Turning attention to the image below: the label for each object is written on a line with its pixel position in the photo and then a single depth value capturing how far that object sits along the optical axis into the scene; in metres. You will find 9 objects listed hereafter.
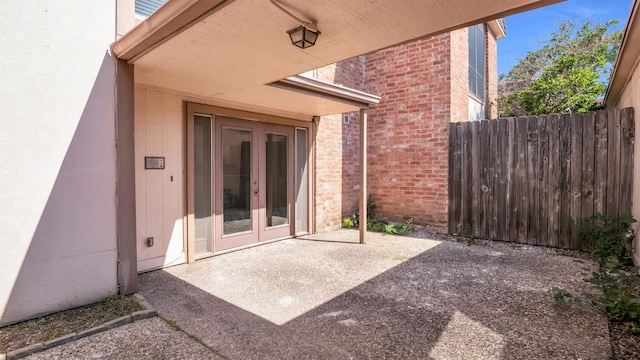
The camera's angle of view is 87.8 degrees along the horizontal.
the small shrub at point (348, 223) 7.43
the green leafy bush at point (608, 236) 4.72
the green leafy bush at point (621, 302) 2.86
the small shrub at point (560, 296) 3.28
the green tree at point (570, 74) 8.94
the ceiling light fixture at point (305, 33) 2.51
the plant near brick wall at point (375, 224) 6.86
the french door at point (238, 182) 4.91
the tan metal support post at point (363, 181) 5.94
